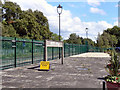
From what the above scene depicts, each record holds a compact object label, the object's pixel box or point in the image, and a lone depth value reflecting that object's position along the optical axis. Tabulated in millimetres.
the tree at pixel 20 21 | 36500
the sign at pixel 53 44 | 12012
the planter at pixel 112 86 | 4558
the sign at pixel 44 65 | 11173
